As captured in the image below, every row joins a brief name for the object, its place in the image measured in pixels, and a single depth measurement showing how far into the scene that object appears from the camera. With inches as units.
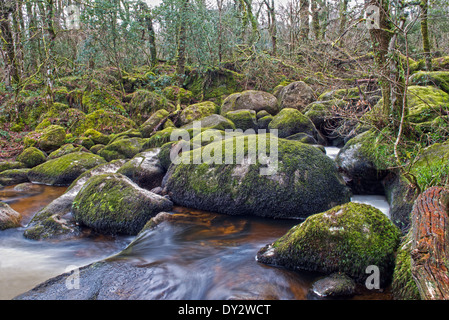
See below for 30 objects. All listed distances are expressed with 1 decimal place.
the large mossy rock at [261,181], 200.4
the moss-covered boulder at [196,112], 464.8
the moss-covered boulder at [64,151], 380.4
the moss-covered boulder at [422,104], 209.6
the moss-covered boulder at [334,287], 111.2
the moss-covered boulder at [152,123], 448.8
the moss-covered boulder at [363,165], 214.1
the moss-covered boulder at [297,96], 458.9
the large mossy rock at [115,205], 194.2
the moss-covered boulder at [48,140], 427.8
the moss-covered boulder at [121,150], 364.2
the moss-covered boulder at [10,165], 368.2
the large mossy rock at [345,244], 117.3
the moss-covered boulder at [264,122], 407.2
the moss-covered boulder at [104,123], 500.7
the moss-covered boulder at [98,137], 443.8
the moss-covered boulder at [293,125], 354.3
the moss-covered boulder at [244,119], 397.4
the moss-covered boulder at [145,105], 550.0
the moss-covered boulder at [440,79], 315.3
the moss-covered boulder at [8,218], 202.8
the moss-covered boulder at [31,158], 380.2
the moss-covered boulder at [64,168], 329.1
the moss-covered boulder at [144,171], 285.3
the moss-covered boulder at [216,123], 364.8
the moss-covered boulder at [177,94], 585.4
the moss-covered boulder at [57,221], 190.2
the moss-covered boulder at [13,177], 334.9
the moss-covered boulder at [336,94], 371.6
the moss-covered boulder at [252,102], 458.9
